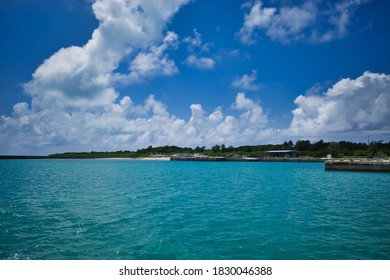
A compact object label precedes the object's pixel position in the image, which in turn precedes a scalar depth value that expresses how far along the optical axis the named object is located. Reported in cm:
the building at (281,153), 16141
